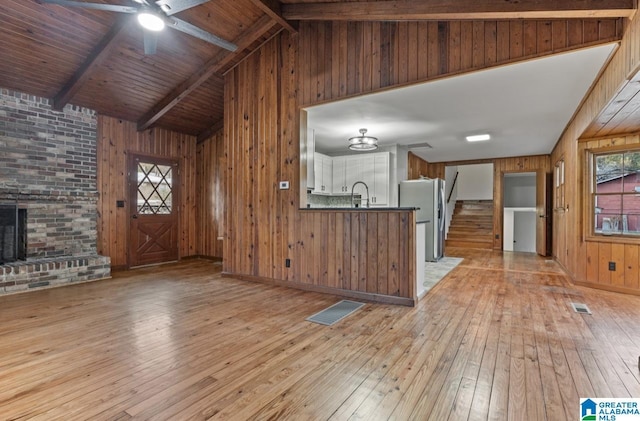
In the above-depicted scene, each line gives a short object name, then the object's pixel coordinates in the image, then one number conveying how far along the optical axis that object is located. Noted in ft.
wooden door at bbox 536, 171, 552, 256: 22.54
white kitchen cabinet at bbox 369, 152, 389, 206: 20.88
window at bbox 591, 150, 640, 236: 13.00
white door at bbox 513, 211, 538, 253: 30.81
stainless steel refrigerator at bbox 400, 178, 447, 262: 20.35
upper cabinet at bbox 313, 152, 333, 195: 21.27
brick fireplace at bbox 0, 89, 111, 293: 13.88
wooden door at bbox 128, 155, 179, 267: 18.78
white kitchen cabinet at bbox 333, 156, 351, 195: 22.40
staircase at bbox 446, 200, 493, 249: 27.83
